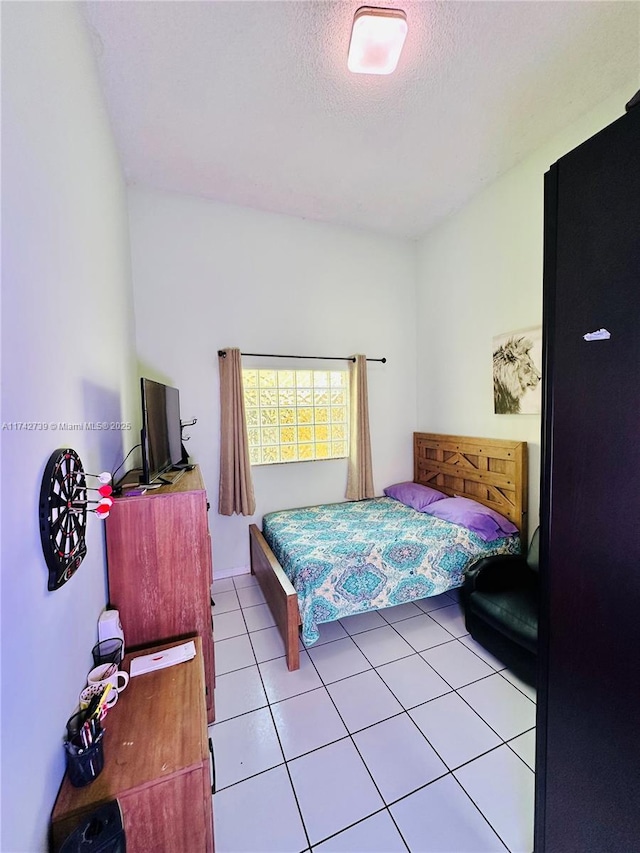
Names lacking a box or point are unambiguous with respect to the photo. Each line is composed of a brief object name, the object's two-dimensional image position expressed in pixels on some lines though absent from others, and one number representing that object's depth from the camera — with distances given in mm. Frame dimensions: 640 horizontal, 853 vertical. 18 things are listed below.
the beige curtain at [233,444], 2945
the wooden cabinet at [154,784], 854
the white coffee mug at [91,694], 1024
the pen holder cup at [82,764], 856
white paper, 1306
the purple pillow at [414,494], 3187
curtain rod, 2982
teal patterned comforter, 2082
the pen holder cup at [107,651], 1241
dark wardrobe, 753
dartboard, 828
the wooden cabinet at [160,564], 1436
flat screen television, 1584
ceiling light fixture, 1476
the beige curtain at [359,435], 3406
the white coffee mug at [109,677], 1108
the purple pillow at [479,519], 2539
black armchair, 1801
